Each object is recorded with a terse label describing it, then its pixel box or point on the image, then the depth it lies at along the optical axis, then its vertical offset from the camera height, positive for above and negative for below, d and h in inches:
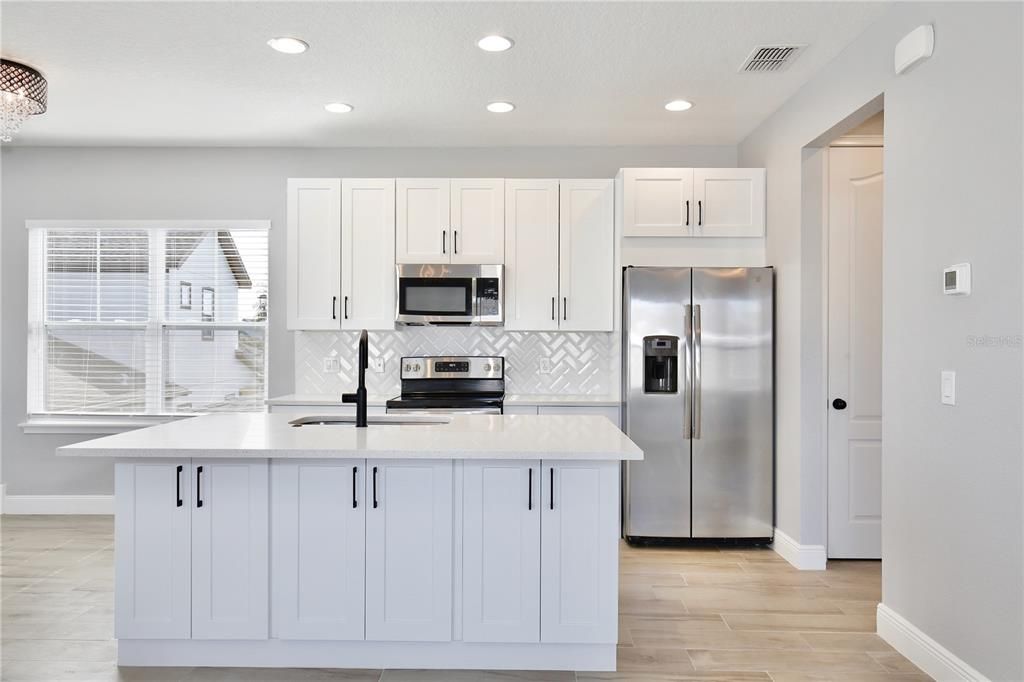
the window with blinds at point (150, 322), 197.2 +6.7
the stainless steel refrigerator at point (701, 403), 163.8 -14.0
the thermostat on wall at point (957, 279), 90.0 +9.5
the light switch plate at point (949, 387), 93.6 -5.6
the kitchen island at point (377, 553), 97.8 -30.8
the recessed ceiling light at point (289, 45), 123.8 +56.7
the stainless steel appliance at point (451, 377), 190.4 -9.0
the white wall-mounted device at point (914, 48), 98.4 +45.7
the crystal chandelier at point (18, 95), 134.0 +51.5
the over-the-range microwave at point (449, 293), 179.2 +14.2
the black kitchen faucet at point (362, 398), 110.8 -9.2
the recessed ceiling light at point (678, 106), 157.2 +57.7
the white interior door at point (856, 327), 153.4 +4.8
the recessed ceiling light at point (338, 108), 159.8 +57.8
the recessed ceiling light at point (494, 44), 122.9 +56.7
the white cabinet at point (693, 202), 171.2 +37.6
